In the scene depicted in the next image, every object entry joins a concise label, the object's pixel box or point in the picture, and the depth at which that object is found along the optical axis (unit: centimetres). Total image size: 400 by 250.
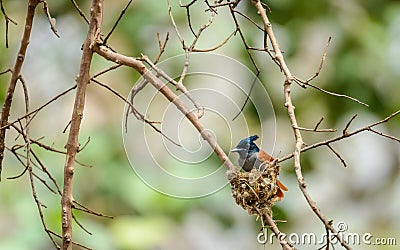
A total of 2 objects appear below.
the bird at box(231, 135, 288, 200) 868
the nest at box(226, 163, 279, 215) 867
